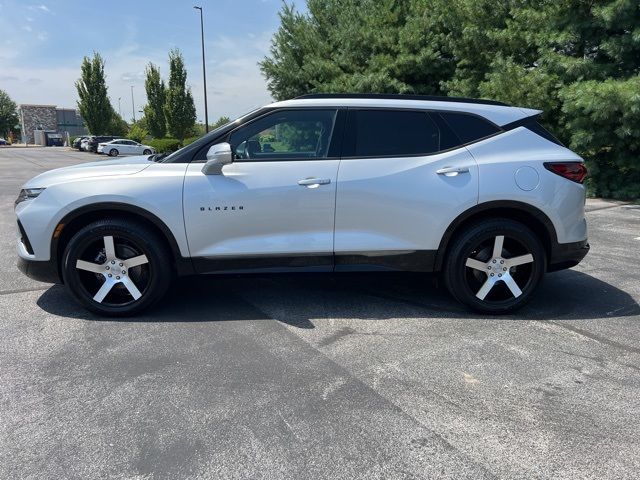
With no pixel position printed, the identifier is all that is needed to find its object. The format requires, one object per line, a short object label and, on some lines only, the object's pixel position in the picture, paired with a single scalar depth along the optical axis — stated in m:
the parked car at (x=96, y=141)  43.31
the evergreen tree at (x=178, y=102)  37.41
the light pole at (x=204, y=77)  32.62
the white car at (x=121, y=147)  38.05
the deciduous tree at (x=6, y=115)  97.81
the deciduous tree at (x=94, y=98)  44.78
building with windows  88.50
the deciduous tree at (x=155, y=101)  40.88
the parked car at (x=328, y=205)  3.99
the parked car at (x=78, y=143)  49.06
